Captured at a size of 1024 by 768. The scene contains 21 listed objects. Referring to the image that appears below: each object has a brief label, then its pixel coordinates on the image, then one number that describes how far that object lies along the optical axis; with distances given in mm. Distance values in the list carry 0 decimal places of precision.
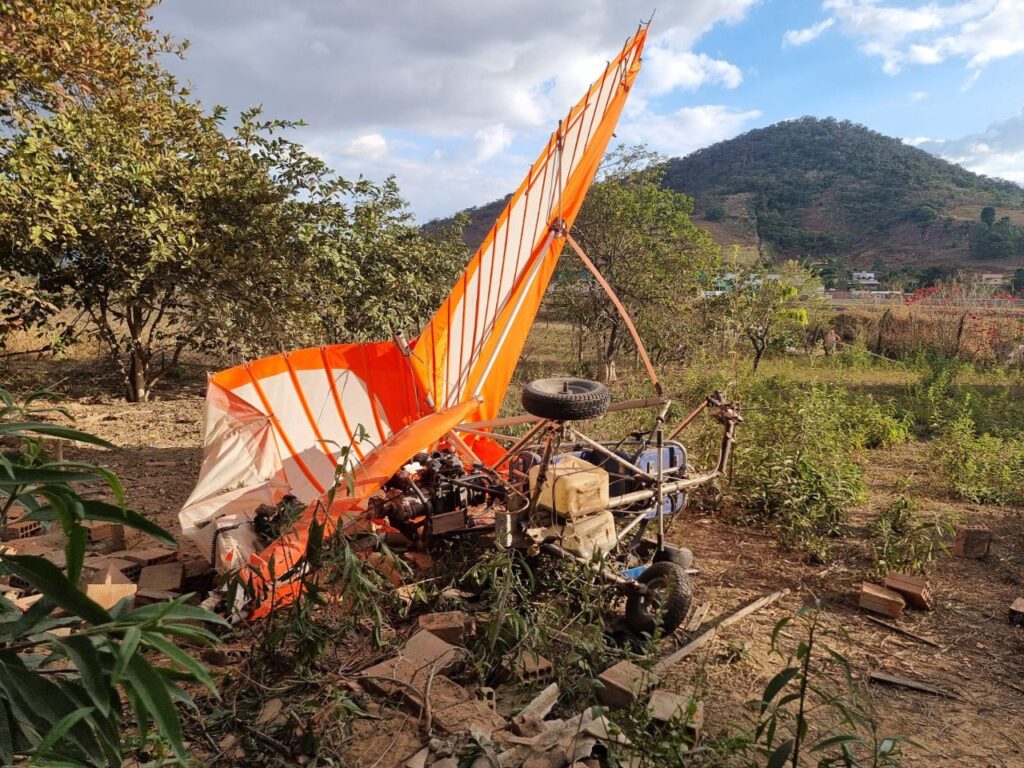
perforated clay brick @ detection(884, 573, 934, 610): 3852
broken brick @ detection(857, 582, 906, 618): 3740
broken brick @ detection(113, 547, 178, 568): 3926
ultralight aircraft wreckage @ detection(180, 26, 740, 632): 3332
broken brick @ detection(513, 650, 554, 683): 2787
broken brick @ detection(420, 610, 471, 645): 2943
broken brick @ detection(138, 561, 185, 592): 3596
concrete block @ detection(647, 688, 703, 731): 2309
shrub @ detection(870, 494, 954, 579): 4289
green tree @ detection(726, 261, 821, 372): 11484
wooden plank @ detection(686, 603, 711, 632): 3517
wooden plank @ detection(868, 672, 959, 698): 3053
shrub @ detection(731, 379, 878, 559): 4906
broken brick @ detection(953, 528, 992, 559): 4684
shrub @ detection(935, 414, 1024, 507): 5806
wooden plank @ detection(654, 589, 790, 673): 3080
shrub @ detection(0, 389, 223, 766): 1052
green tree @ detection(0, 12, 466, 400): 5938
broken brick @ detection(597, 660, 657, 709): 2520
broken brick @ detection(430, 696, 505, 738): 2314
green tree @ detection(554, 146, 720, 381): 11805
